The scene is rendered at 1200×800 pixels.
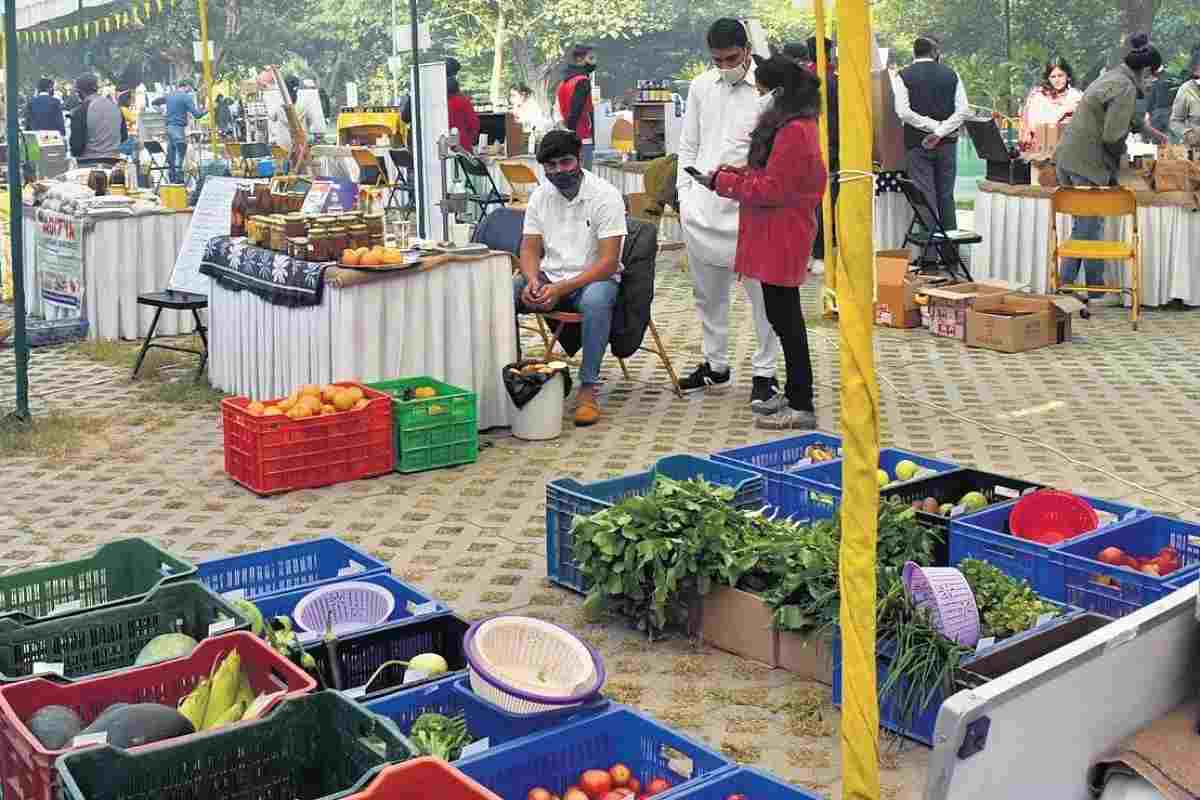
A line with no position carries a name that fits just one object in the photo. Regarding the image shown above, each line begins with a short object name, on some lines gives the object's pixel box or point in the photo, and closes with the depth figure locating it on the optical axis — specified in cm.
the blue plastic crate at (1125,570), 406
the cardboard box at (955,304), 962
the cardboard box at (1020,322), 921
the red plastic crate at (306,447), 616
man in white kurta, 720
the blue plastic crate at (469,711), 355
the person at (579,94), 1497
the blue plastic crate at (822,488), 503
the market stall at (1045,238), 1020
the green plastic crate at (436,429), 646
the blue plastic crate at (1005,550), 428
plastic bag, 689
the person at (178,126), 2128
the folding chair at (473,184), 1398
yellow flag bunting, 1898
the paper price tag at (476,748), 336
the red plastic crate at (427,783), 283
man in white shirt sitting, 707
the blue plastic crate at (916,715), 379
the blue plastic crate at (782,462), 517
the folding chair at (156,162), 2205
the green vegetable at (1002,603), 393
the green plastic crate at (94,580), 402
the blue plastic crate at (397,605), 406
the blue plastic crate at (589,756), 332
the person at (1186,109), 1331
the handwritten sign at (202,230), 838
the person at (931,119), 1182
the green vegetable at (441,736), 337
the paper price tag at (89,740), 291
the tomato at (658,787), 339
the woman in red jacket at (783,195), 657
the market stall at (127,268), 941
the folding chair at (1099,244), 952
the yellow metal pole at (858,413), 243
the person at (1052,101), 1358
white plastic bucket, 695
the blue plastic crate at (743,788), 316
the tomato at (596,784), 336
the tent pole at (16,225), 695
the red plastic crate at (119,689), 311
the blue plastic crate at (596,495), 498
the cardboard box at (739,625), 438
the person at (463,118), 1481
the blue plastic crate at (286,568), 444
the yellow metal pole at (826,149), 845
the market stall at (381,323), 685
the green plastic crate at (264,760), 287
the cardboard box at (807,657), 421
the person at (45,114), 1967
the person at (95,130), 1463
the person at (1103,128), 1004
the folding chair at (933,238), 1085
